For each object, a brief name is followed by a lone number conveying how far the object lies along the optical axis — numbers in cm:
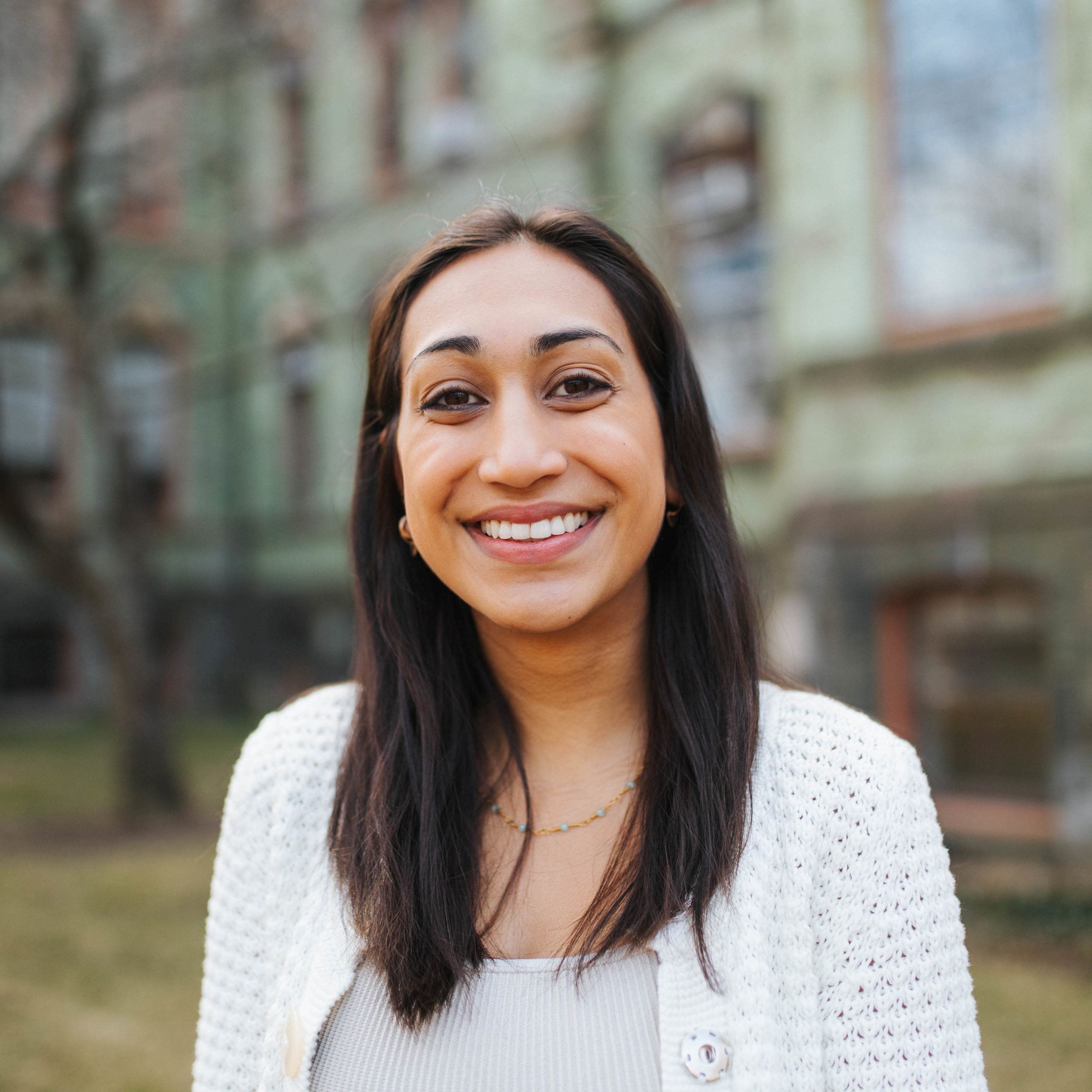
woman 69
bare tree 303
